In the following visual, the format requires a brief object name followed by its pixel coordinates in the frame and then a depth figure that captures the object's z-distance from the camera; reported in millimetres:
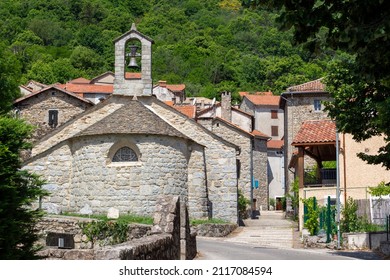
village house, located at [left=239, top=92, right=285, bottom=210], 82812
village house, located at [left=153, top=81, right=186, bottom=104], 85500
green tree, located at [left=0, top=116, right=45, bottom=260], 12789
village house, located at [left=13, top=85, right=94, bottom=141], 55844
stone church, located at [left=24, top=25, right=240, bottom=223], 33219
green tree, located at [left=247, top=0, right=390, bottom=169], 10539
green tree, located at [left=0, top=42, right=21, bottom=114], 50650
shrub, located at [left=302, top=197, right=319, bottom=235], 28375
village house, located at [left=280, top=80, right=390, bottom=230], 31047
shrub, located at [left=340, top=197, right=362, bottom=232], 27297
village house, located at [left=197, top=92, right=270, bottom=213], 53406
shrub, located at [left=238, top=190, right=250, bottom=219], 45938
